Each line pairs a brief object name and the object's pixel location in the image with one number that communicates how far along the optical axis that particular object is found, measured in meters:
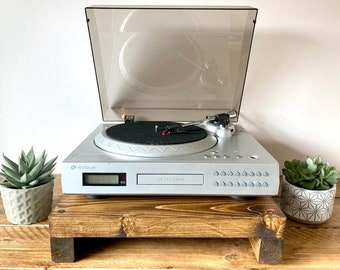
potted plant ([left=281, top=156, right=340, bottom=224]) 0.98
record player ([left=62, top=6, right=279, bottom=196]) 0.82
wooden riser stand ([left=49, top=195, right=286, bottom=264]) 0.79
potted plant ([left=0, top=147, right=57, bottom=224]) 0.97
